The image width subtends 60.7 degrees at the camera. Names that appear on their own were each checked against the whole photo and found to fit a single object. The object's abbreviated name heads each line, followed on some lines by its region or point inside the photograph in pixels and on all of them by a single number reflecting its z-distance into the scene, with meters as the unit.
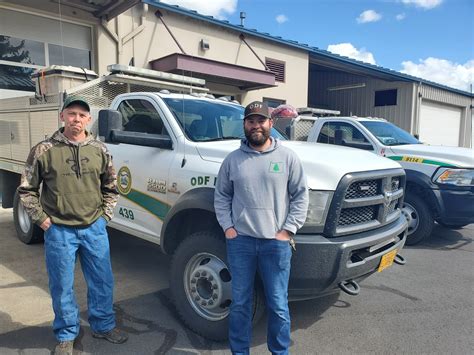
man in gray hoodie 2.62
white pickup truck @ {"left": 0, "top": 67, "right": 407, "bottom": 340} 2.88
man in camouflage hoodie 2.86
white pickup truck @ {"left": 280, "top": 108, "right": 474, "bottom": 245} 5.75
